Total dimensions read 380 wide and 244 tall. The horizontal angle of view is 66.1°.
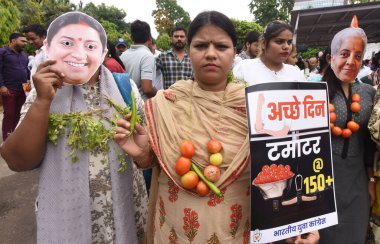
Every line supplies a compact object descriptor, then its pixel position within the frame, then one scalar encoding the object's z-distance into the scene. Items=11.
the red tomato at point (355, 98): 2.15
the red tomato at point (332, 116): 2.08
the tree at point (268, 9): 52.97
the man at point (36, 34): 4.60
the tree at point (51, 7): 26.91
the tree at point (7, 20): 9.00
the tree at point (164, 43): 23.66
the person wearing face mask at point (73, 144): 1.43
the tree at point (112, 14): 56.56
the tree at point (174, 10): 74.19
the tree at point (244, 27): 23.77
